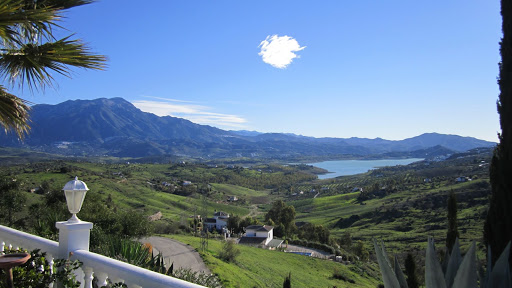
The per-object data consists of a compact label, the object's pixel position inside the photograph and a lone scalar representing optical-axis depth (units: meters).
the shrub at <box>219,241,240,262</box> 26.14
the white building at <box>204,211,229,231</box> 54.27
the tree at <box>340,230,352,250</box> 43.62
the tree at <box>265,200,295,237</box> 50.62
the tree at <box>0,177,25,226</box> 21.88
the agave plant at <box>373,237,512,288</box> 1.70
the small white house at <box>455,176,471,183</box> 72.82
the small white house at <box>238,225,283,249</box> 40.31
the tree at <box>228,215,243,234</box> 51.30
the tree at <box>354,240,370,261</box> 39.84
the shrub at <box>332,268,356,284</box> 26.97
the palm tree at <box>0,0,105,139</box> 3.84
